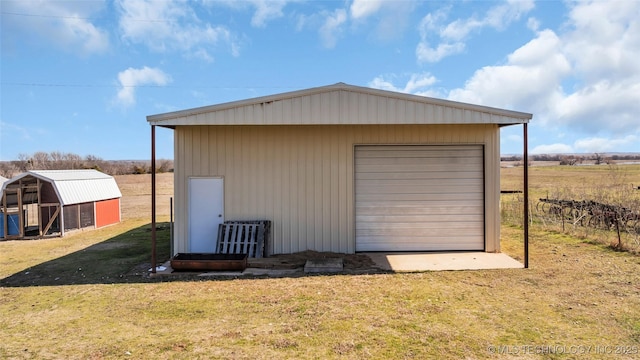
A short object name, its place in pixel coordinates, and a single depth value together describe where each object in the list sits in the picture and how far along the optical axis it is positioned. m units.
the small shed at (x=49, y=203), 12.11
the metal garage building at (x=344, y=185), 8.46
